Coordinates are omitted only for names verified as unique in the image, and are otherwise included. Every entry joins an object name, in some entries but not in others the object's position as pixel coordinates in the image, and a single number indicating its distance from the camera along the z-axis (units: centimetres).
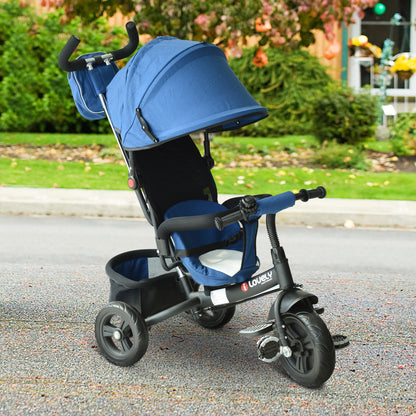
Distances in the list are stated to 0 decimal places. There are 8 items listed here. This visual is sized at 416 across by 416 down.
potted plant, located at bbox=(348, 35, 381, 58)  1594
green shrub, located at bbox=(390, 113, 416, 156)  1136
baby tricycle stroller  343
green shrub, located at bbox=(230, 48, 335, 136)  1376
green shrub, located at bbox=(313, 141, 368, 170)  1067
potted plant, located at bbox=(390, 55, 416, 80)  1441
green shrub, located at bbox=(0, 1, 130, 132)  1338
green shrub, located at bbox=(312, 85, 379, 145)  1181
